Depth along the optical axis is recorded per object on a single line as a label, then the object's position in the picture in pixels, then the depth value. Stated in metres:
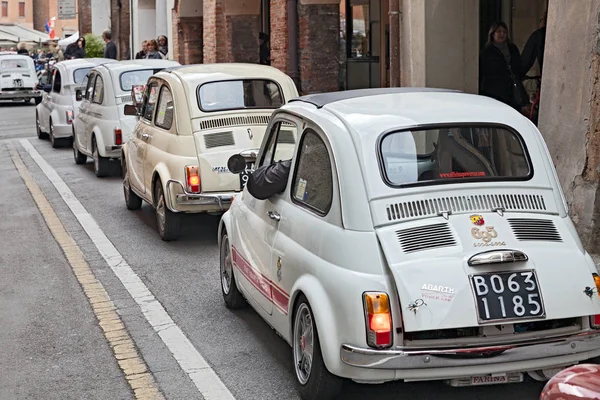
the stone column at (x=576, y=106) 10.28
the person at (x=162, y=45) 27.02
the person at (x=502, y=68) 14.06
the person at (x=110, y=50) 31.45
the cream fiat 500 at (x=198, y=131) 11.05
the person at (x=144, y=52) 26.03
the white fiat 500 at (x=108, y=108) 16.58
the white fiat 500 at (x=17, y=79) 40.47
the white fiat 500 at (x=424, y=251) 5.57
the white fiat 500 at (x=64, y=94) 21.22
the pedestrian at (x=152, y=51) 25.22
